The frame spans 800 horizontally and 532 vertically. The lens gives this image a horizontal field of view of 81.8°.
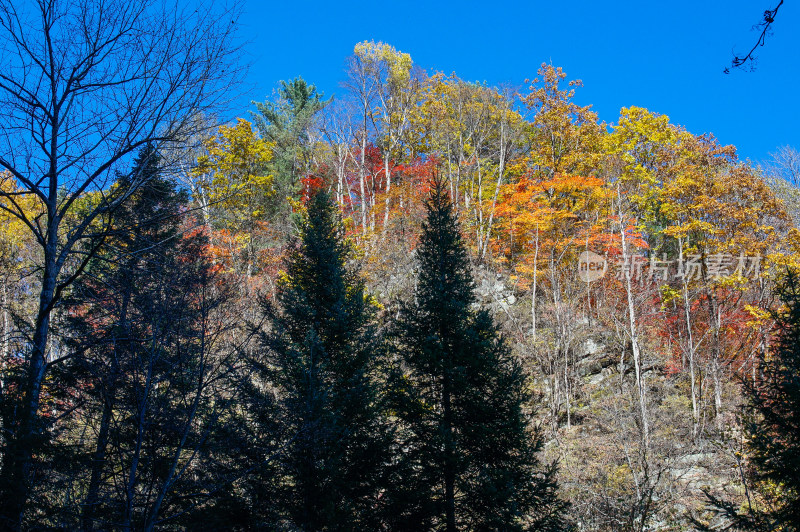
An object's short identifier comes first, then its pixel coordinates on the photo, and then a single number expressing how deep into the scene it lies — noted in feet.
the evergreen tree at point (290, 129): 95.91
